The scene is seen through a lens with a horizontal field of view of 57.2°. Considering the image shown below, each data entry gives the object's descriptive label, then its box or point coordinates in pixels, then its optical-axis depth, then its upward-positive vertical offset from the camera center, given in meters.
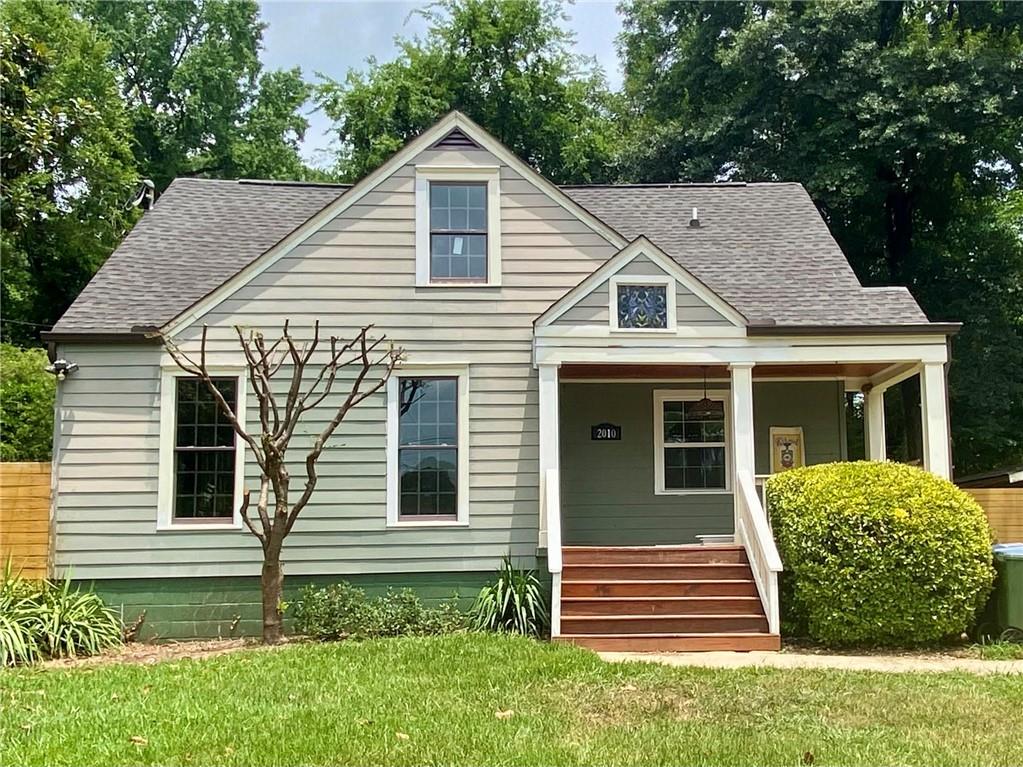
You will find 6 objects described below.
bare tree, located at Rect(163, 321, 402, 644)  8.84 +0.86
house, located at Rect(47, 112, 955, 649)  10.05 +1.21
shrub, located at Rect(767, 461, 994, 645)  8.62 -0.70
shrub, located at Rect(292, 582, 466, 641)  9.29 -1.32
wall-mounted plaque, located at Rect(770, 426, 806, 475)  12.29 +0.49
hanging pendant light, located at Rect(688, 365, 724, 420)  11.98 +0.99
